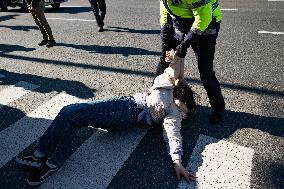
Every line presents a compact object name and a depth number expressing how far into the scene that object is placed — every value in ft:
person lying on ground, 7.43
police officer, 7.86
